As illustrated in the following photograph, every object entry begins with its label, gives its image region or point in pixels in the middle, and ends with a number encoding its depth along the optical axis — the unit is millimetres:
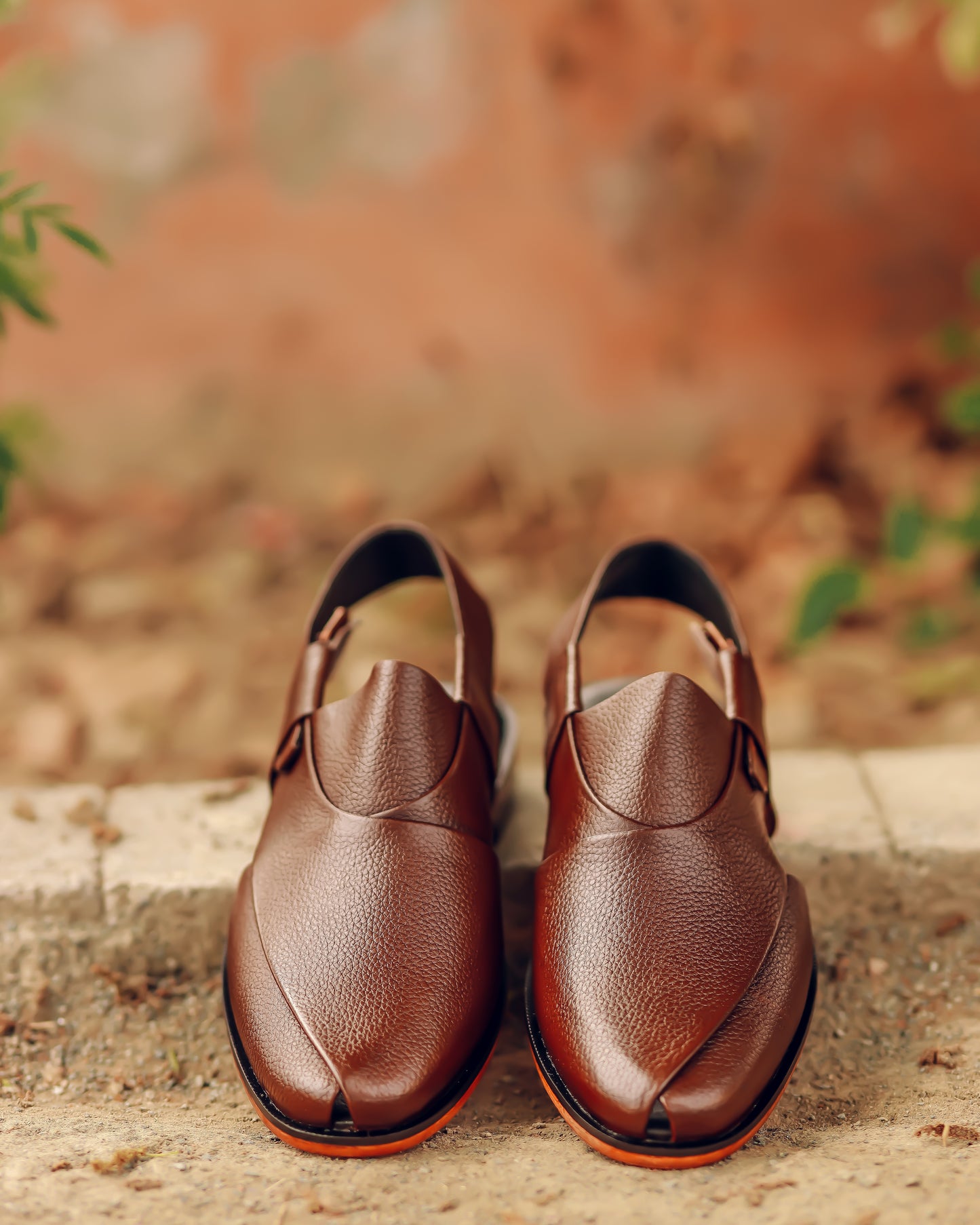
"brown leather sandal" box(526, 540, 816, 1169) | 862
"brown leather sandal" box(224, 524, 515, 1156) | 878
